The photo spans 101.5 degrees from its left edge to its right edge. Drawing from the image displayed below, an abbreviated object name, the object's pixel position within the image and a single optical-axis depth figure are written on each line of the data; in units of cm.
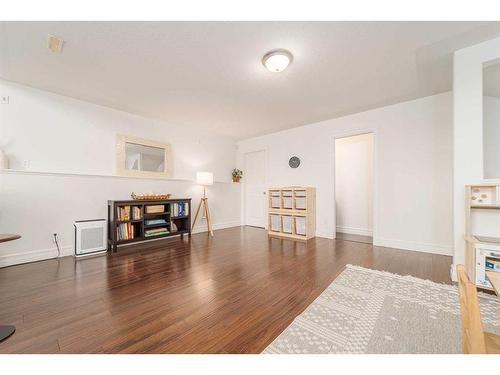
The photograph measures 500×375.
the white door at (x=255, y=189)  552
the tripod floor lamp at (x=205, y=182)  454
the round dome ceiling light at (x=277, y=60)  216
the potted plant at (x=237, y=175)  573
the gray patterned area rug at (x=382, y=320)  125
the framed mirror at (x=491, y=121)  242
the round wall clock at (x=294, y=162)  478
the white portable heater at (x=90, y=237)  301
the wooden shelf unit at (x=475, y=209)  195
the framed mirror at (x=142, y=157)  375
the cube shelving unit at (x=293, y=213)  410
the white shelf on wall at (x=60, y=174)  270
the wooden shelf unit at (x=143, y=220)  328
